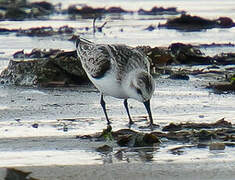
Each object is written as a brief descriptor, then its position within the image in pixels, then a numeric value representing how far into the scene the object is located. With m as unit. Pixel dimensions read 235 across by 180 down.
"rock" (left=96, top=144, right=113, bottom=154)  11.22
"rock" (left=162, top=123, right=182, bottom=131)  12.66
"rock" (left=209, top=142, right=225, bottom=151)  11.16
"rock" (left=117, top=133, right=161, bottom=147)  11.50
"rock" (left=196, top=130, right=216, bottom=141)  11.84
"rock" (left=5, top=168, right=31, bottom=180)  8.92
